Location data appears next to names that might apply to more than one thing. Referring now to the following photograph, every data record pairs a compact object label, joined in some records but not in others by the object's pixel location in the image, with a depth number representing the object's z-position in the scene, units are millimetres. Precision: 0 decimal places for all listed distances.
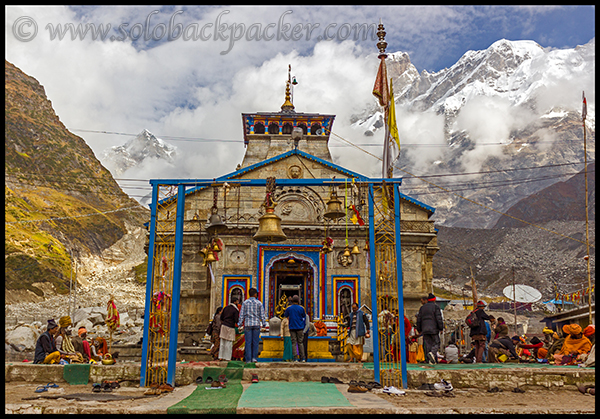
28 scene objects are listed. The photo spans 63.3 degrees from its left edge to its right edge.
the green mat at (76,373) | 9281
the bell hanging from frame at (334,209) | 10375
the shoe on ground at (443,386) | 8836
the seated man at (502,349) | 13156
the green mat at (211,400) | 6594
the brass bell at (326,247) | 14422
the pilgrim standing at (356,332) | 13211
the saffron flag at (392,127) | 10969
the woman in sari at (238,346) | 12203
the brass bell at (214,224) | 10516
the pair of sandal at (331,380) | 9430
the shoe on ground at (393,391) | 8381
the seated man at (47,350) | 10430
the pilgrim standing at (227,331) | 11695
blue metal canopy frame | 9039
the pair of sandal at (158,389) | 8227
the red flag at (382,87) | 11328
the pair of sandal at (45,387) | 8391
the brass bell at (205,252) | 11141
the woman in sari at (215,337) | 13516
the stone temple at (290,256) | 20156
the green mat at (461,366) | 10562
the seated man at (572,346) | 11430
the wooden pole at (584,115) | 16361
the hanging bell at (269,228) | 9352
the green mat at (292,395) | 7062
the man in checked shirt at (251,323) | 11273
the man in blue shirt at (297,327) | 12086
